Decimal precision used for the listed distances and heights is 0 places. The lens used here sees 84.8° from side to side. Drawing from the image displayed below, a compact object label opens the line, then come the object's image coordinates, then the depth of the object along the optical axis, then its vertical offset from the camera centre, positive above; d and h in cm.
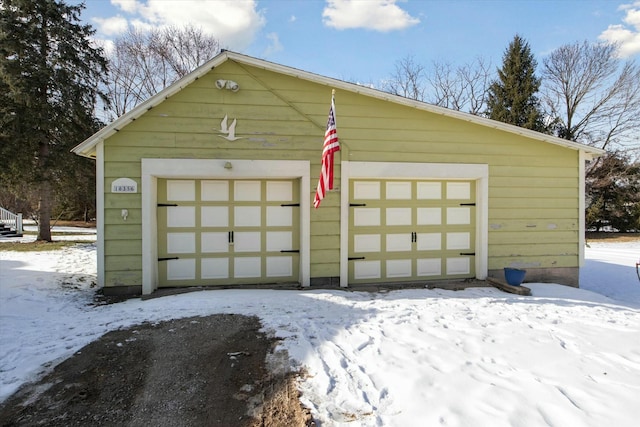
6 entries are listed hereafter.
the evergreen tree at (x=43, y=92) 1177 +422
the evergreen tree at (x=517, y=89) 2259 +806
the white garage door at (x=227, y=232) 623 -38
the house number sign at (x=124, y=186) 581 +42
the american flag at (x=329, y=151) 519 +90
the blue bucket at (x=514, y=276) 632 -117
